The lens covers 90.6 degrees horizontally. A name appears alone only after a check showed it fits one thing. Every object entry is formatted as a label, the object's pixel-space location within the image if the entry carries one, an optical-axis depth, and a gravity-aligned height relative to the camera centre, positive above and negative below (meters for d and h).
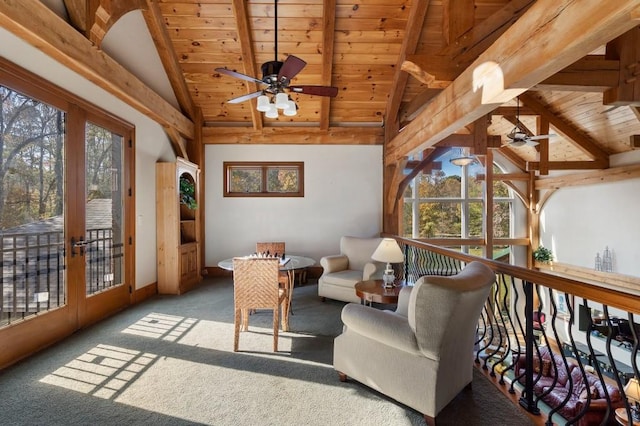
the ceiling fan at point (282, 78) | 2.98 +1.37
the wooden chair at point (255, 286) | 2.98 -0.68
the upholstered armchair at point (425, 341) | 1.86 -0.83
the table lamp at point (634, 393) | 3.08 -1.83
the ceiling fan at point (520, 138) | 5.29 +1.23
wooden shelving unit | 5.00 -0.22
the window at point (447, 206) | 8.33 +0.17
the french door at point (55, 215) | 2.64 +0.01
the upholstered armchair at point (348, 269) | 4.34 -0.82
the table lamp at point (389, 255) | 3.28 -0.44
